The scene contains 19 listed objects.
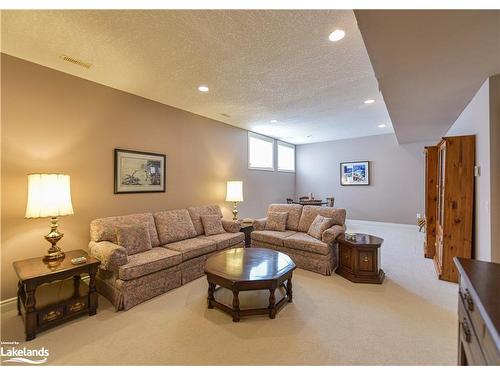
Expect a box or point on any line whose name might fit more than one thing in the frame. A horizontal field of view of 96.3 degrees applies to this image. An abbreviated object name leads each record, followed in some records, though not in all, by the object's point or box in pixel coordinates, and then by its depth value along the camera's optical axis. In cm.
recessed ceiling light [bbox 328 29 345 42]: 201
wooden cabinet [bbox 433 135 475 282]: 281
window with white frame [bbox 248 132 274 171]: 596
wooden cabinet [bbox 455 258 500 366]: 80
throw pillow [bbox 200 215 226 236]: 380
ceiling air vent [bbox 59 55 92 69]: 242
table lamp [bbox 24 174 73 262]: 221
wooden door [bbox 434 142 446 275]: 311
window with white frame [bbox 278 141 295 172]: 735
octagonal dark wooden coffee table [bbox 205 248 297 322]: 216
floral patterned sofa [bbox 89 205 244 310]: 243
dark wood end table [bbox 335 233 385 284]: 298
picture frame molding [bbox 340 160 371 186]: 684
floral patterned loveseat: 326
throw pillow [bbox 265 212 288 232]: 411
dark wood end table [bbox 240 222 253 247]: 436
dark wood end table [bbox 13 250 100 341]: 197
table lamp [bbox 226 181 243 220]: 473
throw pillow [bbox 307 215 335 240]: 350
